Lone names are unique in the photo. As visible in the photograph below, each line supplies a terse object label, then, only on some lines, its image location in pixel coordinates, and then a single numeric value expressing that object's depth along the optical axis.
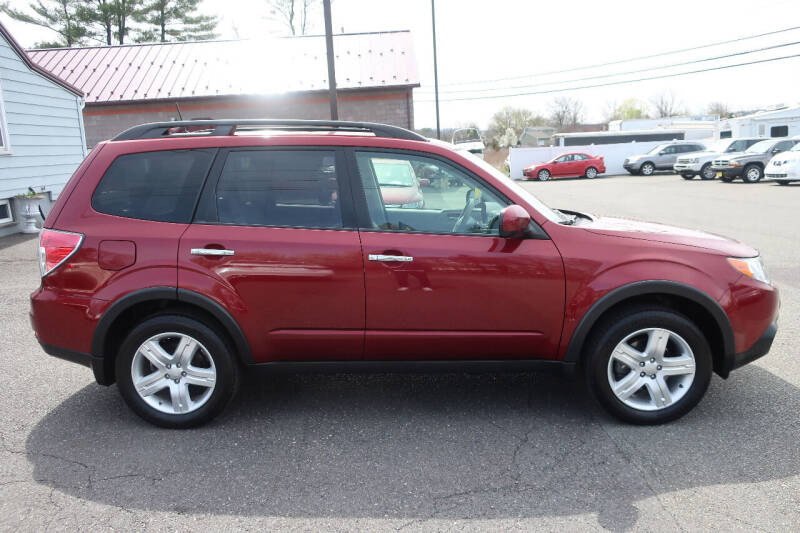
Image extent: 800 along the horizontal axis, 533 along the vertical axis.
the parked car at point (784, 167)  21.75
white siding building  13.03
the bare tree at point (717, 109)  102.21
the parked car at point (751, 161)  25.00
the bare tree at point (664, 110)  103.44
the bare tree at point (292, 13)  35.22
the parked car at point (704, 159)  28.56
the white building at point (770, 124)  39.06
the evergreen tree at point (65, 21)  33.03
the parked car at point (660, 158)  34.31
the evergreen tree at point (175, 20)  34.84
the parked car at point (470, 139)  35.06
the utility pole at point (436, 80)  31.36
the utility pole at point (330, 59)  12.48
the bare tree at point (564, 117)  101.44
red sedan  35.62
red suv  3.62
